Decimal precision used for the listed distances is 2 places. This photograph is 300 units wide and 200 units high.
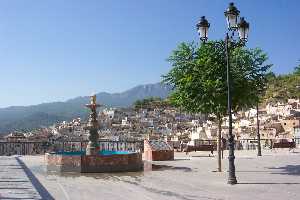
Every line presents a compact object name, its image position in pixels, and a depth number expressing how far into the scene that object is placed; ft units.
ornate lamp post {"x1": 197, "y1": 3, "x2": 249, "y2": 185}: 33.57
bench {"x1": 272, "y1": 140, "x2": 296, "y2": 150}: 75.73
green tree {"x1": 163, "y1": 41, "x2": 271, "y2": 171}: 41.06
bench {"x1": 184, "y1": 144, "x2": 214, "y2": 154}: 66.58
